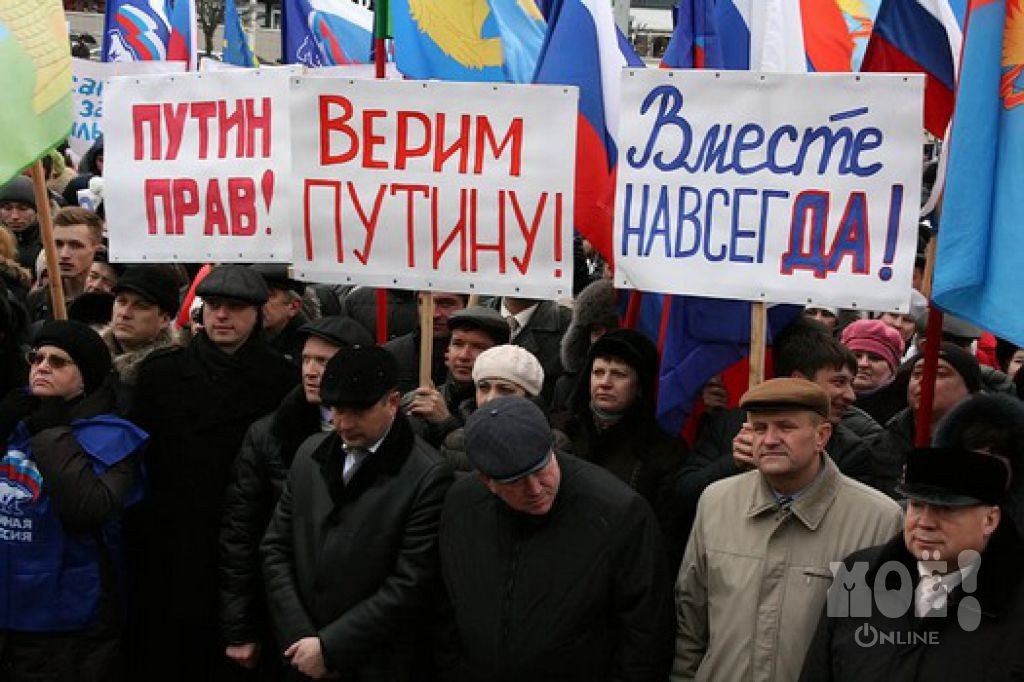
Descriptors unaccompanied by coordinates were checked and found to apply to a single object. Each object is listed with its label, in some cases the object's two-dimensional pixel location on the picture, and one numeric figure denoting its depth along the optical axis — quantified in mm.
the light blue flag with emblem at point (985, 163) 3842
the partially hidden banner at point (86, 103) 11039
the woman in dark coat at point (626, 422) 4488
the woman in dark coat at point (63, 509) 4594
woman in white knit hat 4633
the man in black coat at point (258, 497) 4738
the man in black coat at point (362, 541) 4250
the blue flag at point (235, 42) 12750
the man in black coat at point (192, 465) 4977
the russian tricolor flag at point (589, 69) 5535
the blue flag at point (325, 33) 9578
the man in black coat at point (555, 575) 3879
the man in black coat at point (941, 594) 3223
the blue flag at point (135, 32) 10609
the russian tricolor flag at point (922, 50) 4820
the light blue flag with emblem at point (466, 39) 6555
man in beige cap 3703
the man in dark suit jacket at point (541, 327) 6527
